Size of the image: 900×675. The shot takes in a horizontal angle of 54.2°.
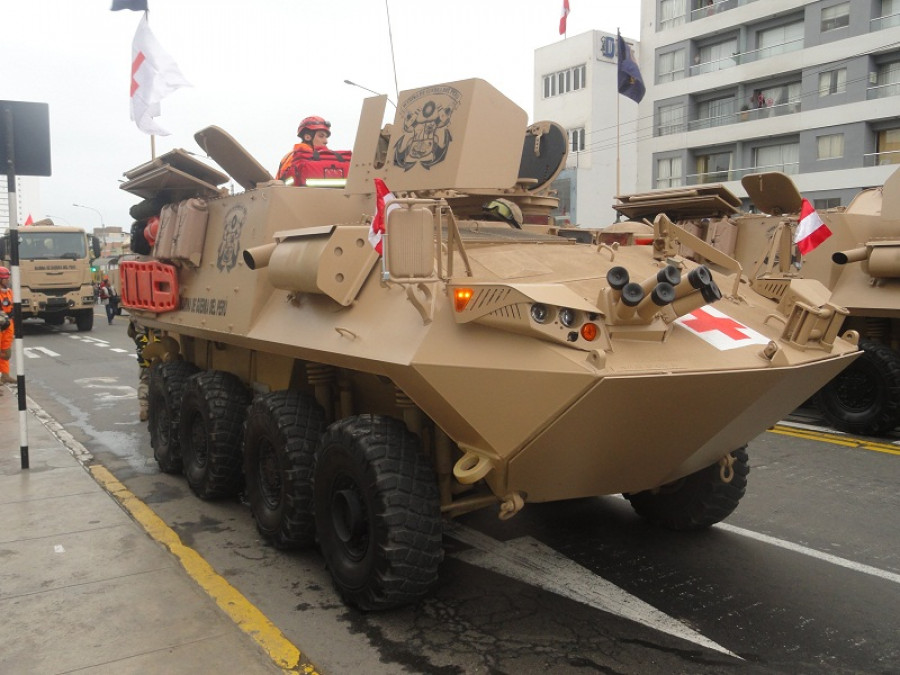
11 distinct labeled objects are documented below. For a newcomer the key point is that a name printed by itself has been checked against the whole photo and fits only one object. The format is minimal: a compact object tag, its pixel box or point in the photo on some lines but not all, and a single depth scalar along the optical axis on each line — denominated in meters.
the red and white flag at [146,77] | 10.44
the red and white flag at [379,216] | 3.73
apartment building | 25.95
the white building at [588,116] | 35.31
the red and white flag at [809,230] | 5.09
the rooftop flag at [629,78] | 18.05
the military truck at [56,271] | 21.17
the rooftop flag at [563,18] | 33.09
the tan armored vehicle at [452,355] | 3.49
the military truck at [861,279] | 8.38
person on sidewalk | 11.84
